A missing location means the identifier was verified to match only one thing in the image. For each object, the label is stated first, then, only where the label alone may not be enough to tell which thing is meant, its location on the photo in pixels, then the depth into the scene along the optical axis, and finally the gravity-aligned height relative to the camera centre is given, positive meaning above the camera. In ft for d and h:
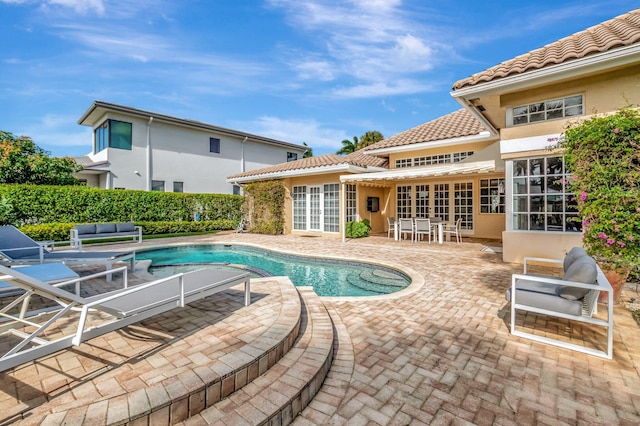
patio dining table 49.88 -2.47
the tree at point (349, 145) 163.73 +38.07
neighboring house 73.10 +17.82
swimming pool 29.45 -6.98
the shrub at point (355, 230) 59.72 -3.48
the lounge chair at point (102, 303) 9.74 -3.82
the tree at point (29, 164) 55.72 +10.00
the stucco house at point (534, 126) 25.94 +10.23
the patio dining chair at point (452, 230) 50.11 -3.17
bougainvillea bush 19.33 +1.55
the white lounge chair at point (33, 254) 23.77 -3.45
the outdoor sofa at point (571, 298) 13.74 -4.44
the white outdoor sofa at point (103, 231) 44.62 -2.84
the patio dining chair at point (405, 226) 54.01 -2.45
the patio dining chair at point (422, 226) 50.70 -2.34
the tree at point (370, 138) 160.76 +41.46
